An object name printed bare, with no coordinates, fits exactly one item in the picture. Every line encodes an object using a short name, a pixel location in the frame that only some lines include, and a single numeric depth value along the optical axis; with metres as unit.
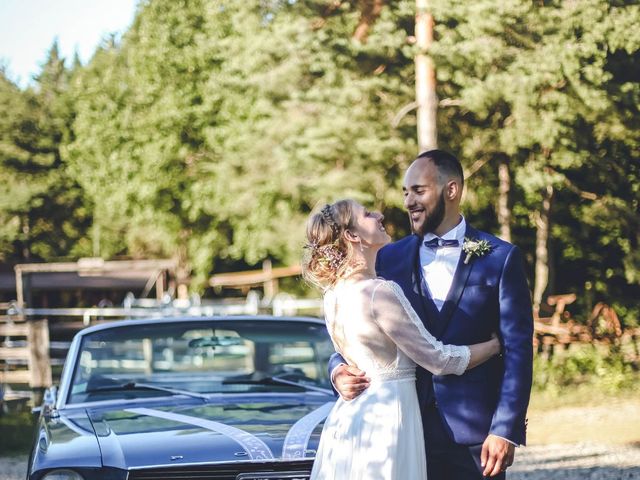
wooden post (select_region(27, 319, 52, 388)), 15.52
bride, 3.47
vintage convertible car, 4.30
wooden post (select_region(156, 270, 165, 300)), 27.81
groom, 3.43
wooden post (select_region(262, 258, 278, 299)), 30.67
